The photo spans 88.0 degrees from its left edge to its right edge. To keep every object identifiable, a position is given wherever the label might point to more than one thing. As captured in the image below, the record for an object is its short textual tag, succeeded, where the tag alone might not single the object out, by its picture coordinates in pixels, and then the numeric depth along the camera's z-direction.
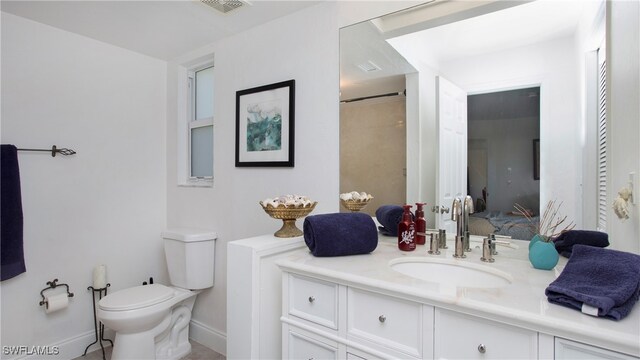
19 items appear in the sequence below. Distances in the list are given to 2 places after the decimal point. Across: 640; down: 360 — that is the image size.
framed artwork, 2.01
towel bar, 2.19
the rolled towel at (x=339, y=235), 1.39
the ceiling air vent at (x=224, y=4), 1.86
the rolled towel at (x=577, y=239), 1.17
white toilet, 1.96
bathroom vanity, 0.80
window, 2.70
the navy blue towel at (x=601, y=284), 0.78
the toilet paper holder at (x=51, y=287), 2.14
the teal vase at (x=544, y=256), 1.18
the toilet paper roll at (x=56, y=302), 2.12
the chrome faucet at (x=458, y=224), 1.37
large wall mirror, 1.30
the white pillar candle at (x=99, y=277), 2.36
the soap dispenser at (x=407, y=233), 1.47
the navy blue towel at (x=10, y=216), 1.92
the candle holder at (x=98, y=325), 2.39
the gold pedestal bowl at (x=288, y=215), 1.66
